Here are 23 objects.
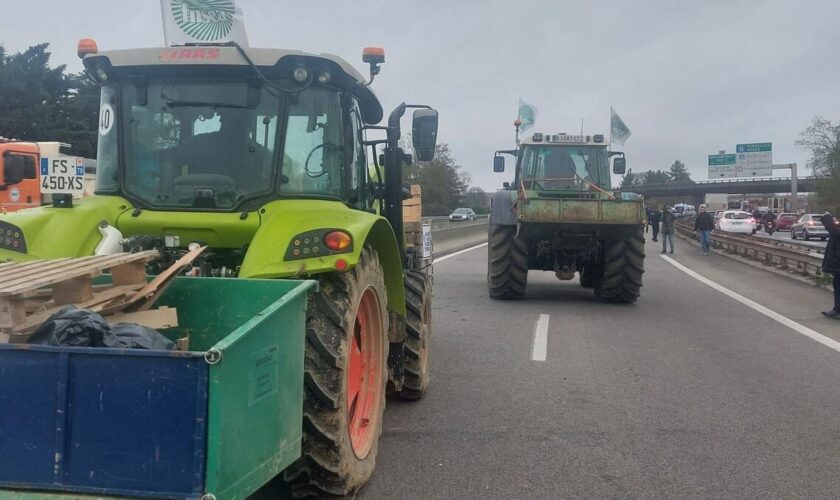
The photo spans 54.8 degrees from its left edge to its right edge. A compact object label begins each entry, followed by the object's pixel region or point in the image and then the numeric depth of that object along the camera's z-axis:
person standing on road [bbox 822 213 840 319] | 11.89
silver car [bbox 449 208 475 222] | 53.66
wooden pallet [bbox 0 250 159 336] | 3.16
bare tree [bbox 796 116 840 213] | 61.62
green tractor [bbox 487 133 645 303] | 12.54
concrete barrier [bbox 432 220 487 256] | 28.19
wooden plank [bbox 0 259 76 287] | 3.40
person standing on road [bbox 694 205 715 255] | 28.56
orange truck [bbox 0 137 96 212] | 14.20
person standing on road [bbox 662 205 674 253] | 29.79
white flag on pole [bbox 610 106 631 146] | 17.36
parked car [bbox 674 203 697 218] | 76.78
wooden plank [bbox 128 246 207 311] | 3.67
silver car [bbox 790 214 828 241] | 45.25
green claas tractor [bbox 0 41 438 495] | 4.61
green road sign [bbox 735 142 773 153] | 59.53
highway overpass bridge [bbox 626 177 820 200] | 87.75
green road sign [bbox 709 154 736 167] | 61.53
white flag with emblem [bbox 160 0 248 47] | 5.68
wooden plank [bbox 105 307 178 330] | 3.61
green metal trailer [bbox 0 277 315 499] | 2.76
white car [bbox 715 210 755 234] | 44.81
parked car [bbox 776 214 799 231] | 56.84
